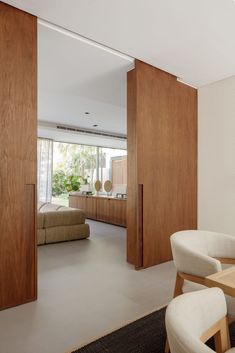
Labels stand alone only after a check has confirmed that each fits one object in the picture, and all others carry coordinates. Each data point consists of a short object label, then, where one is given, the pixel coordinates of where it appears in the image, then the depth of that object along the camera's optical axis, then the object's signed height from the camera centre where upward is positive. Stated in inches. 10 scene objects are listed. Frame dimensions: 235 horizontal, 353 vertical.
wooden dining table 44.6 -18.4
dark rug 69.2 -45.9
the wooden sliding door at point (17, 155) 89.2 +10.5
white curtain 319.0 +19.7
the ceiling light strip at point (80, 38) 102.5 +65.3
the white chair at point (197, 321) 29.2 -19.1
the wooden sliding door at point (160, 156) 134.4 +16.1
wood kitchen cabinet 254.4 -27.1
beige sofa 182.9 -31.7
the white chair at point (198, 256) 64.9 -21.0
